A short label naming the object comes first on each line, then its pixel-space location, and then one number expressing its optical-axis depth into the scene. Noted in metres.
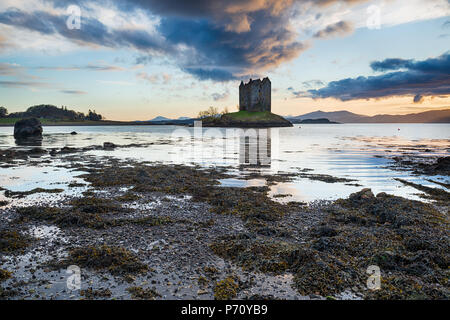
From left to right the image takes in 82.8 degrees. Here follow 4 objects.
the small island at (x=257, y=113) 187.50
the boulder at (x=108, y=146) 45.09
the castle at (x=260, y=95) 192.70
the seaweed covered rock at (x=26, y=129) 72.94
